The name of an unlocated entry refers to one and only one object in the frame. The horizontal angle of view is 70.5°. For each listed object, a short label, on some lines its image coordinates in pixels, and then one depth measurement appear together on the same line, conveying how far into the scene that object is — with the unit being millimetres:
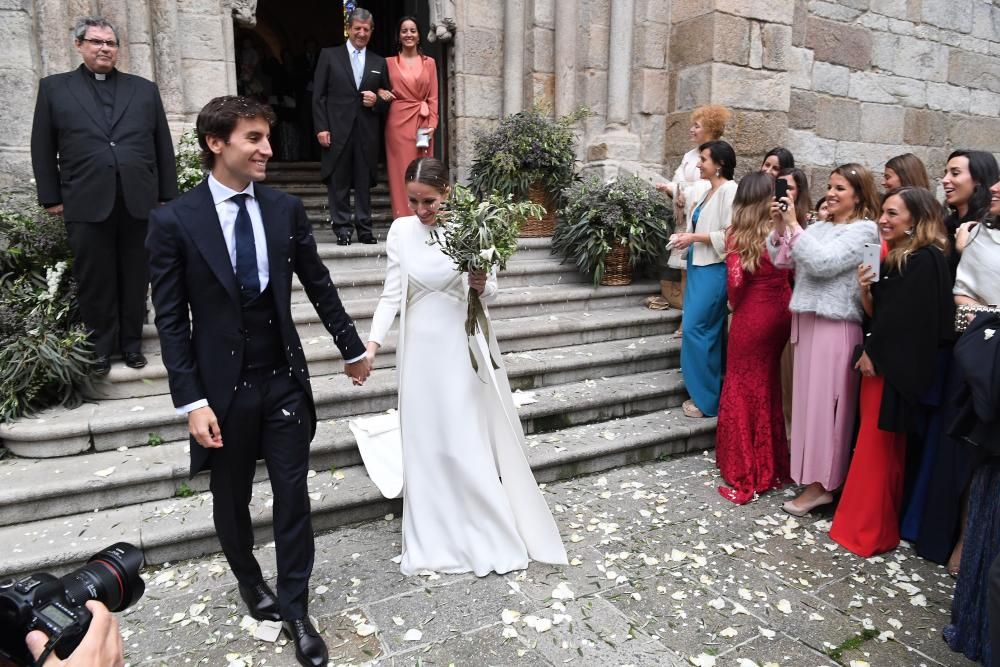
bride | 3357
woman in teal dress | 5195
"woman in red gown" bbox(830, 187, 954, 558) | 3502
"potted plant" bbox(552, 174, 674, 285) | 6883
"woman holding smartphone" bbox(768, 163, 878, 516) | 3912
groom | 2520
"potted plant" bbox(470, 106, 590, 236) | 7379
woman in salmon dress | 6969
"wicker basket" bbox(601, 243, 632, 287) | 6945
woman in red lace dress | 4363
